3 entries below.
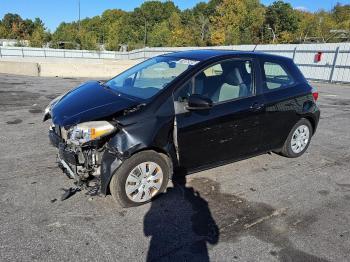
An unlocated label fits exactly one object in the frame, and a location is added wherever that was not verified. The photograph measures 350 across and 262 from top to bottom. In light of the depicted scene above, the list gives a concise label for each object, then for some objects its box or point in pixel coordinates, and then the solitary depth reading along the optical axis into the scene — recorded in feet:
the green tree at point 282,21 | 201.77
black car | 12.10
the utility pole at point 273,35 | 191.40
